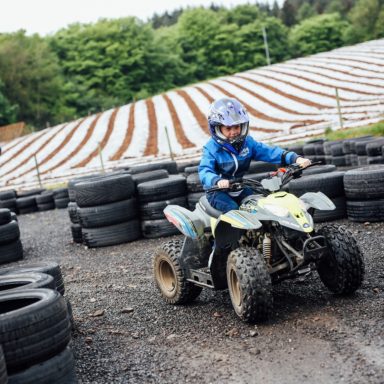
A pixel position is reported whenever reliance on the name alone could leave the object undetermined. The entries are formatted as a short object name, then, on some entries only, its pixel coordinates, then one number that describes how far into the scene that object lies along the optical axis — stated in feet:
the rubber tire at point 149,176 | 39.14
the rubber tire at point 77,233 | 38.64
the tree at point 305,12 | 476.95
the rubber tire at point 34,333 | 13.44
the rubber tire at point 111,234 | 35.73
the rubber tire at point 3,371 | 12.23
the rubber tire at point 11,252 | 36.17
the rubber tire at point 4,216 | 36.01
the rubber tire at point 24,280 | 17.42
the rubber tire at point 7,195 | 65.52
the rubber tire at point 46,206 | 65.16
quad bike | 17.35
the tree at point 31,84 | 277.03
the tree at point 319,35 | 359.66
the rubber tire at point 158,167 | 54.01
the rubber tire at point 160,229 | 35.73
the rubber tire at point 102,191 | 35.14
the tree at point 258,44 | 345.27
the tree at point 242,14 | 405.39
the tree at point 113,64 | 293.23
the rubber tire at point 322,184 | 31.45
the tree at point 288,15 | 478.59
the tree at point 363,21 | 342.03
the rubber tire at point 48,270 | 19.79
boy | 19.56
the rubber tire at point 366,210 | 29.63
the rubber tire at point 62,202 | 63.31
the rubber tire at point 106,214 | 35.24
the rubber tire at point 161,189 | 36.19
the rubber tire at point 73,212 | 38.75
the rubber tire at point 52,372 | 13.47
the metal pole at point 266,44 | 323.33
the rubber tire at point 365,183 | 28.94
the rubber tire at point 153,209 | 36.01
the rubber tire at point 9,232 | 35.88
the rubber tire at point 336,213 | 31.96
